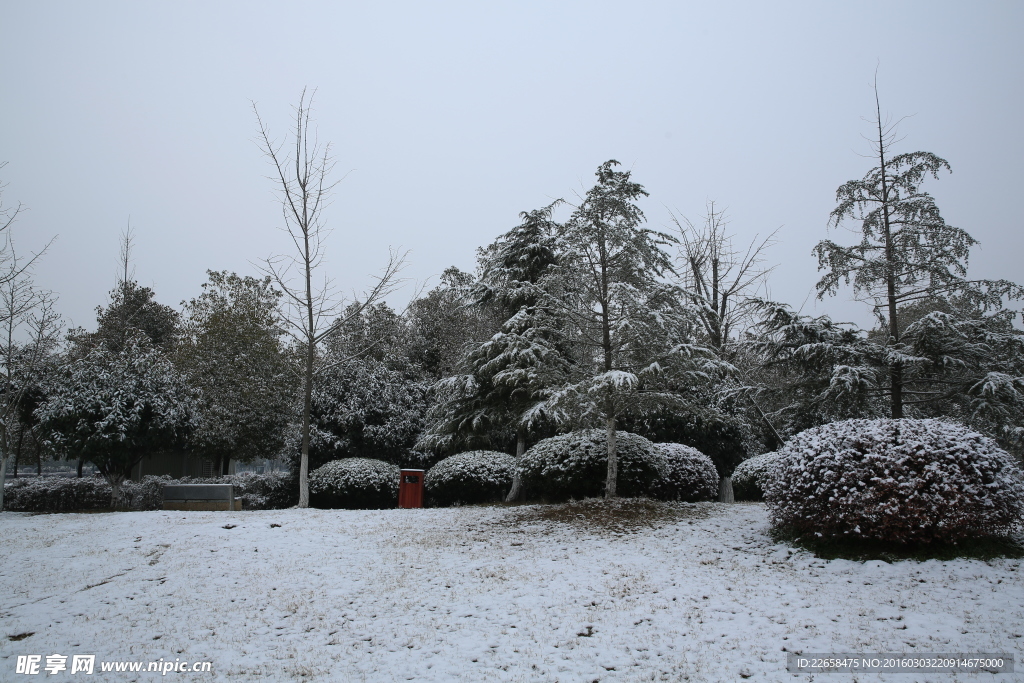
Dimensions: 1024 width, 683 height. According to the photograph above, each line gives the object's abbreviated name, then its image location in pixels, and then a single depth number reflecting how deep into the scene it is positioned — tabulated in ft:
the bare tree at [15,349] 45.68
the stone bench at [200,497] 45.70
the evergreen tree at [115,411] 47.11
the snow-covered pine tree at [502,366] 47.91
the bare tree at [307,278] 46.29
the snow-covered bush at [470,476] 46.88
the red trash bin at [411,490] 46.11
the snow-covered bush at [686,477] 42.78
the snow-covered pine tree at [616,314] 37.14
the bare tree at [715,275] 54.29
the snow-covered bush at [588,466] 40.45
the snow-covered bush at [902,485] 23.76
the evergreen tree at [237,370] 68.64
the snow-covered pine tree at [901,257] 38.58
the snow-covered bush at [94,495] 51.70
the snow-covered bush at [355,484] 47.37
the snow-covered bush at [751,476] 48.67
